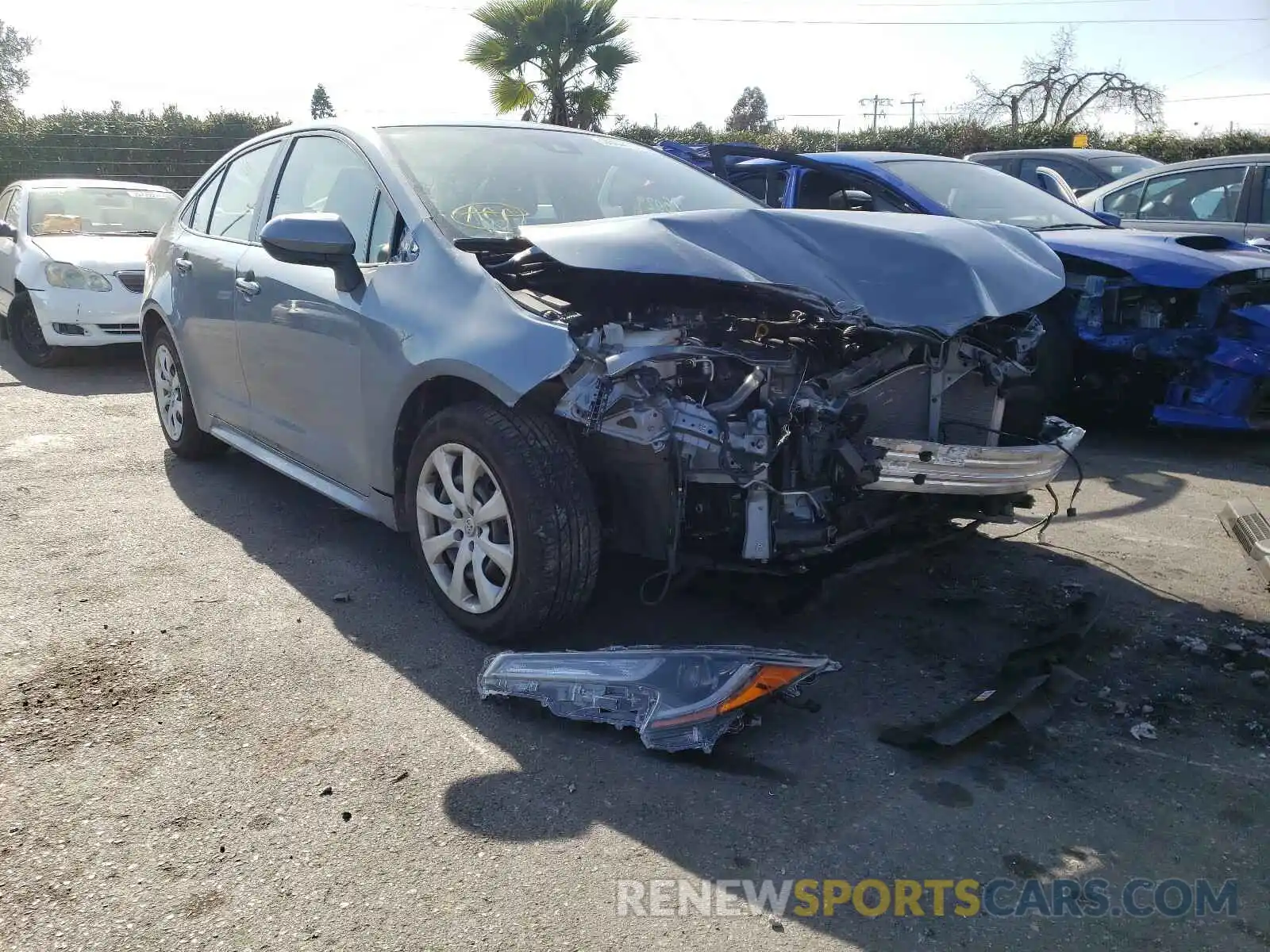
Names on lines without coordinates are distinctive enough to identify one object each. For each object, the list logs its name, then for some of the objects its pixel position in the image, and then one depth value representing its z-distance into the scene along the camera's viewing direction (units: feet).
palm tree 55.83
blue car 18.54
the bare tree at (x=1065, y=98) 125.80
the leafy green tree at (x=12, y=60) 180.34
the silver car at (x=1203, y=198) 26.14
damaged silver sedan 10.06
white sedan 28.22
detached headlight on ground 9.27
